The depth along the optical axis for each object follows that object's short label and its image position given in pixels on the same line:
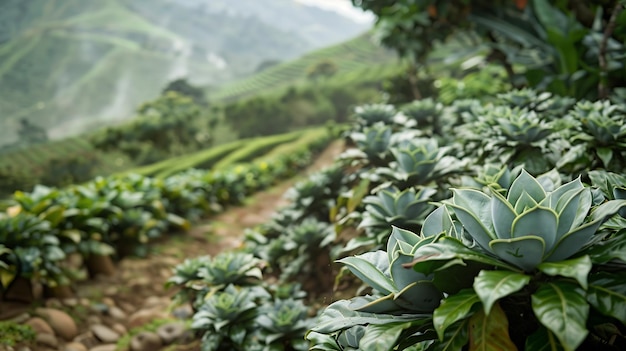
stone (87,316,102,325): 2.38
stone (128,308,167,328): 2.44
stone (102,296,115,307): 2.61
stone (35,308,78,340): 2.18
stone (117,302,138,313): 2.63
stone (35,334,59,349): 2.02
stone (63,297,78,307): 2.44
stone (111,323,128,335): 2.36
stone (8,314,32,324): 2.07
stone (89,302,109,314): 2.50
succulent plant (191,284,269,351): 1.68
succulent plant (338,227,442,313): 0.81
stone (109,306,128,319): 2.52
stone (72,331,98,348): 2.17
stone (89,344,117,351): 2.13
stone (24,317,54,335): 2.08
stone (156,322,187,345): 2.21
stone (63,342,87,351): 2.06
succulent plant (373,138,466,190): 1.72
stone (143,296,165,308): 2.70
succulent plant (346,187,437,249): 1.49
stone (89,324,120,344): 2.25
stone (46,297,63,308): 2.35
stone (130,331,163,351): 2.14
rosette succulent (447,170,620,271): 0.72
